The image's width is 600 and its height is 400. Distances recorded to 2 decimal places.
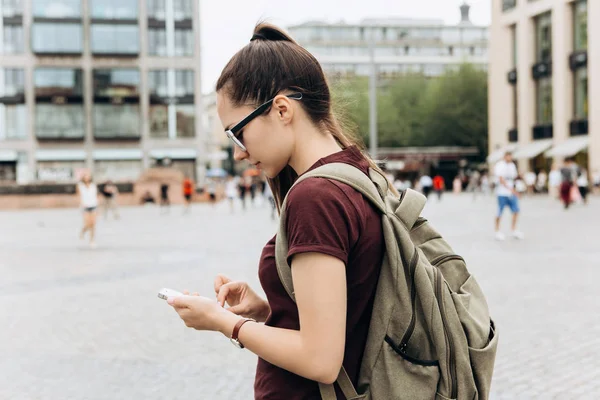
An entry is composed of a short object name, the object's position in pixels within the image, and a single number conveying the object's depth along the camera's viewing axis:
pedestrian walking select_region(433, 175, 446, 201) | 42.99
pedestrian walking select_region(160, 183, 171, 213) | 34.75
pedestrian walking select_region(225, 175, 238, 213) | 33.88
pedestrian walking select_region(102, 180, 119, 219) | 30.19
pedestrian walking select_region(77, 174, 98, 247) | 17.05
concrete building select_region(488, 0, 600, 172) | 45.44
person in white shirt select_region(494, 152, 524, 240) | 15.45
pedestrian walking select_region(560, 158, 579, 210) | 28.22
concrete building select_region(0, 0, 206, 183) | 62.28
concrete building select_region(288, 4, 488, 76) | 105.88
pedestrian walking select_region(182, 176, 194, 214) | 34.81
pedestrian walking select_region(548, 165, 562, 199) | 34.69
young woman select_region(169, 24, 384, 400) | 1.69
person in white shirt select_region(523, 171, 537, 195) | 47.78
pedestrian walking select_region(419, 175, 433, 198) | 42.03
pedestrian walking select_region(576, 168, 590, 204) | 32.12
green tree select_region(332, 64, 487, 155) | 67.00
